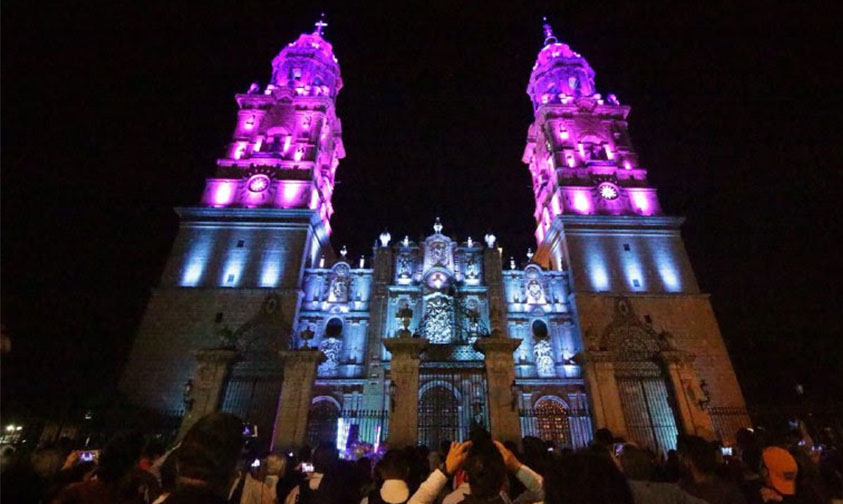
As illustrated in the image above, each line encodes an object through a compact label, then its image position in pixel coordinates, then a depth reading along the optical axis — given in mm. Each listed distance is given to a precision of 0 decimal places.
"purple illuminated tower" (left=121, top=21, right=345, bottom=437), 23734
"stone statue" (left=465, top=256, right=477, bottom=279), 30377
